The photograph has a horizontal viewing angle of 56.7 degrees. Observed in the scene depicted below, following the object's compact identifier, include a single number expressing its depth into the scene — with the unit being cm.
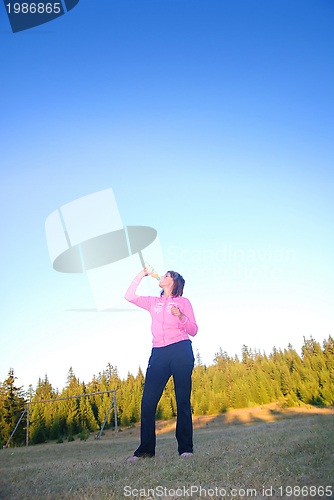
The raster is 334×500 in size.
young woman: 297
